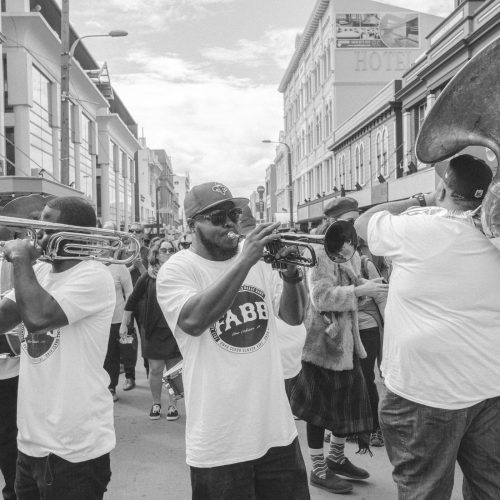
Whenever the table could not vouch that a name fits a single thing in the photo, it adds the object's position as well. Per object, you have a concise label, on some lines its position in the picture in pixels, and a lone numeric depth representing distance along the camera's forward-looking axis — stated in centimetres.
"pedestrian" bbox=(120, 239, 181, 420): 599
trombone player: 239
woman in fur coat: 393
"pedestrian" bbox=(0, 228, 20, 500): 340
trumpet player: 237
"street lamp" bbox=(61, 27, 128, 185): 1333
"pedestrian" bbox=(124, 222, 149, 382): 679
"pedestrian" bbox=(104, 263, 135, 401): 659
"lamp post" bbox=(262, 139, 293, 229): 3515
